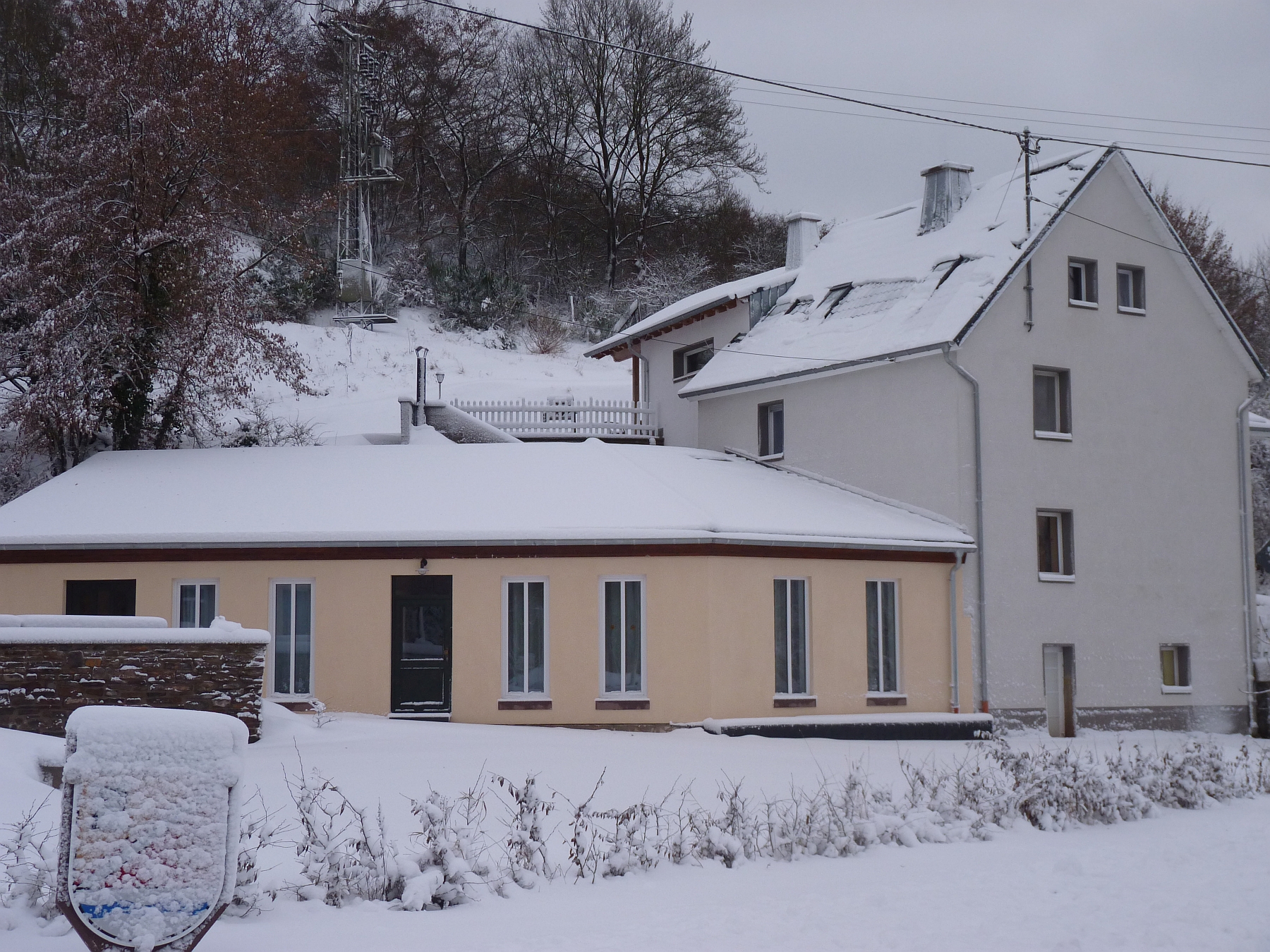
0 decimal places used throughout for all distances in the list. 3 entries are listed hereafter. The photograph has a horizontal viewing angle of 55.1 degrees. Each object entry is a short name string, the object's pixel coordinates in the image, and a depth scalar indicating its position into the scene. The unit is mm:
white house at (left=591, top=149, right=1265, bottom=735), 19906
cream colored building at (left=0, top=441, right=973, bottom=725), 16828
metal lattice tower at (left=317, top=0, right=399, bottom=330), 36500
